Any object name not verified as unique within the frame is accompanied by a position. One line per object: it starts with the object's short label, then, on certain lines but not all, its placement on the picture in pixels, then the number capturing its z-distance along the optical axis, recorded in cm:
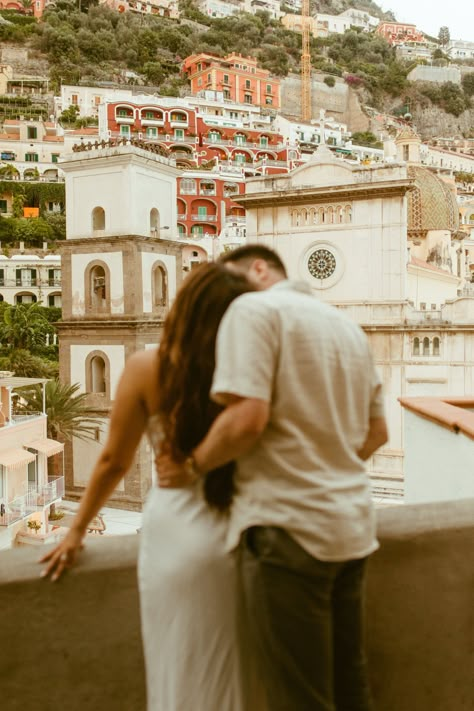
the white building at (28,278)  4366
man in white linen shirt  150
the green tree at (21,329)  3750
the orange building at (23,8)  8931
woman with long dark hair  162
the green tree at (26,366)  3381
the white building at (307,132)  6725
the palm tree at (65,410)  1945
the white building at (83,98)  6800
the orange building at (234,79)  7537
